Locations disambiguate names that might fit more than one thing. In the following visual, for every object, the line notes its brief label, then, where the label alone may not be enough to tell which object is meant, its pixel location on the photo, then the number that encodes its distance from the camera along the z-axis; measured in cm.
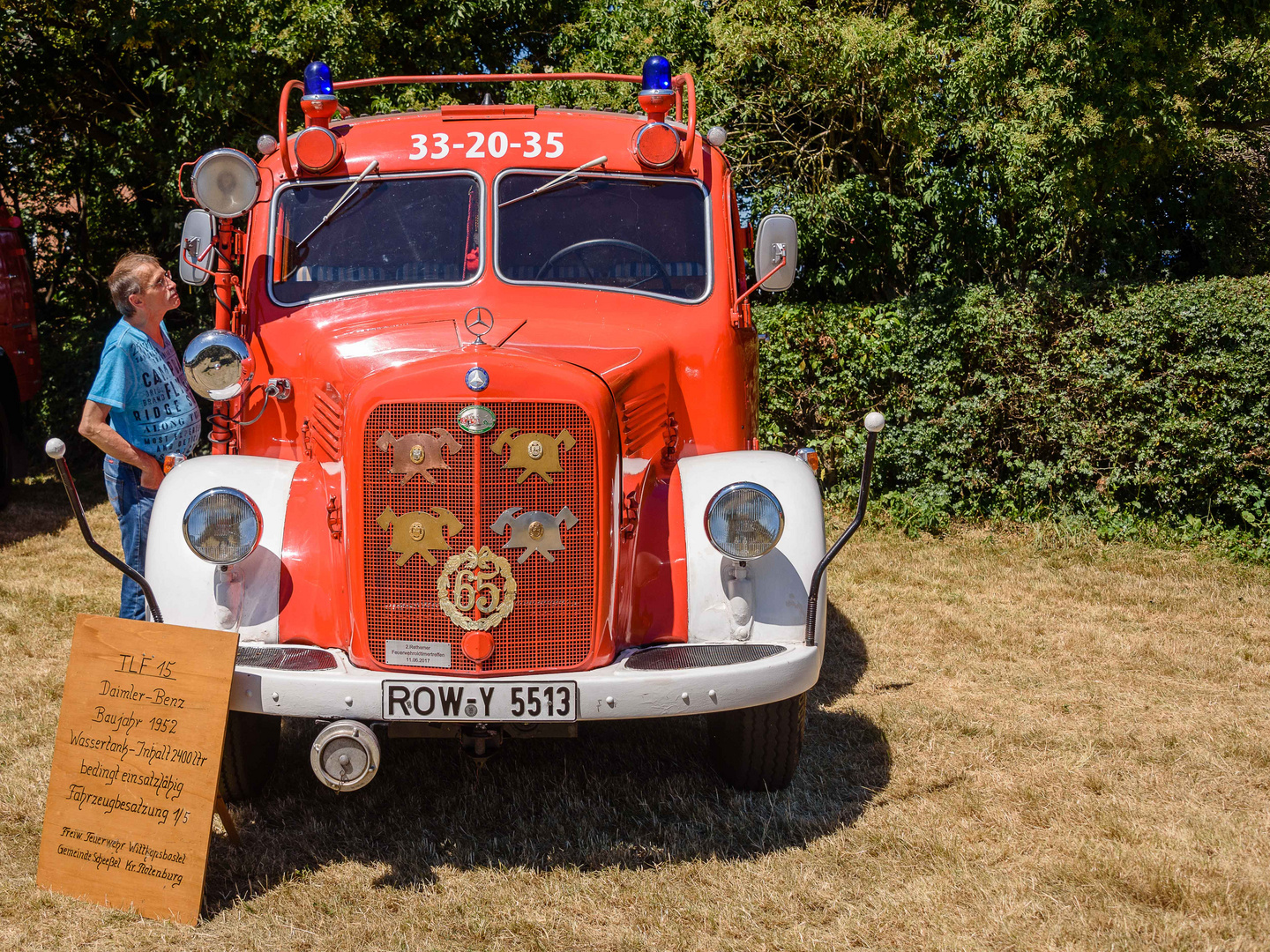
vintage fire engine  320
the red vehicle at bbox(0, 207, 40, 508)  924
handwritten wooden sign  314
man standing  429
